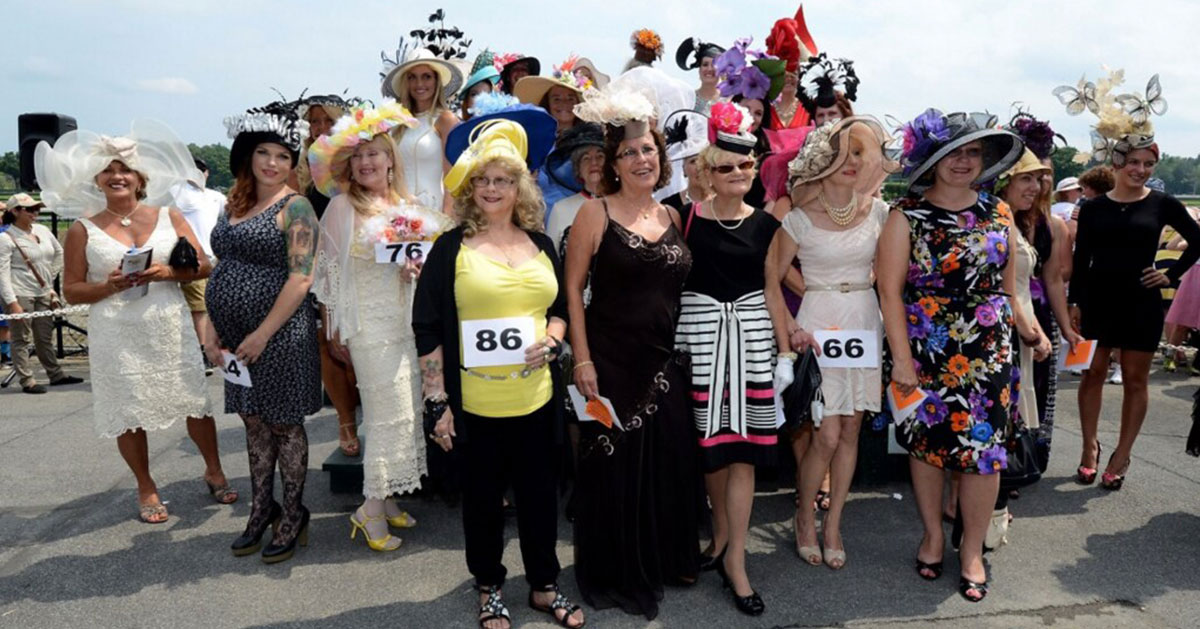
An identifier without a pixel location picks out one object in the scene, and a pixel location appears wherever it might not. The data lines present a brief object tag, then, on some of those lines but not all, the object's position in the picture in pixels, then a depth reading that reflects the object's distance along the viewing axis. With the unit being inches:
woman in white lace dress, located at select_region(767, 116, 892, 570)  135.6
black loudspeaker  356.5
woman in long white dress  142.9
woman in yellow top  115.0
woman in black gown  122.8
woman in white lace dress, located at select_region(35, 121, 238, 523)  156.3
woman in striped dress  127.5
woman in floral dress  131.5
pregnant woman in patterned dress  142.6
